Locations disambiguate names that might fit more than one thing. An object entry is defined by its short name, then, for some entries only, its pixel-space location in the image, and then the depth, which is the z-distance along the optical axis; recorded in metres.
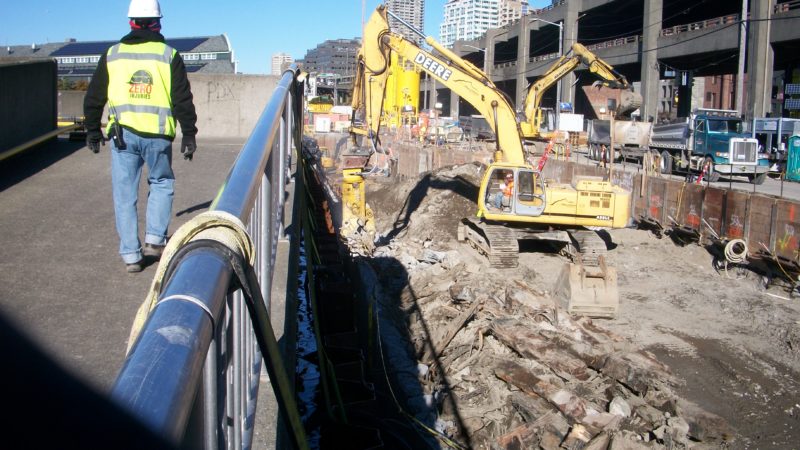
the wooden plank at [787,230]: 15.89
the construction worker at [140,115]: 4.91
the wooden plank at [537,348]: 10.76
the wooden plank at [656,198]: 22.25
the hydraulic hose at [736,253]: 17.55
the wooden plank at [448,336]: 11.80
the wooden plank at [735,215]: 17.80
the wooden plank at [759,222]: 16.88
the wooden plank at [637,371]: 10.16
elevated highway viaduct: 34.44
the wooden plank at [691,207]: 20.05
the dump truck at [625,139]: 35.56
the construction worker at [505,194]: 17.91
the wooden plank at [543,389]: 9.33
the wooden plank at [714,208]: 18.94
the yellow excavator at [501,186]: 17.69
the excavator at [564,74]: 19.91
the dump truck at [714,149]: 28.33
